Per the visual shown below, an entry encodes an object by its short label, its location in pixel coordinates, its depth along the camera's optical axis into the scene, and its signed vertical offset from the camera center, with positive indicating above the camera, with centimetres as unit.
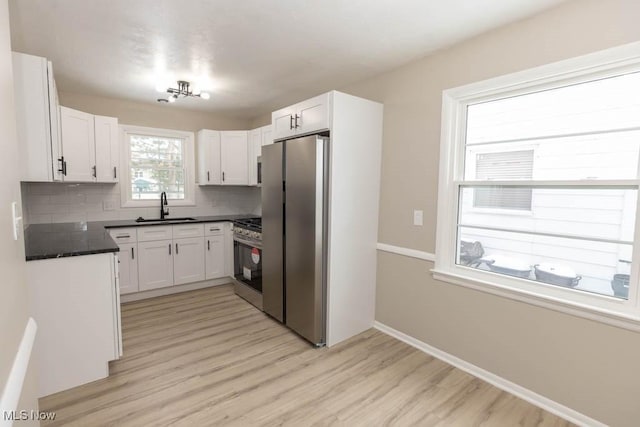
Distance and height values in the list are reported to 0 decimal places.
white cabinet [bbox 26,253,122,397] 199 -86
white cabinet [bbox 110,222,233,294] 364 -82
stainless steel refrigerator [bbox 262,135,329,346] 261 -35
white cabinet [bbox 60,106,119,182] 321 +47
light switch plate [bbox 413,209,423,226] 266 -21
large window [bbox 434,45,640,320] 175 +6
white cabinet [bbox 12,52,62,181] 211 +51
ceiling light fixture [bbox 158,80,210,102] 318 +101
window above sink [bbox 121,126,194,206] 415 +33
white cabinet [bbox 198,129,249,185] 440 +47
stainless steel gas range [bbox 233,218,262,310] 355 -84
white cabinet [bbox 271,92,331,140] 262 +67
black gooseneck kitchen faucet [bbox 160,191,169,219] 425 -20
